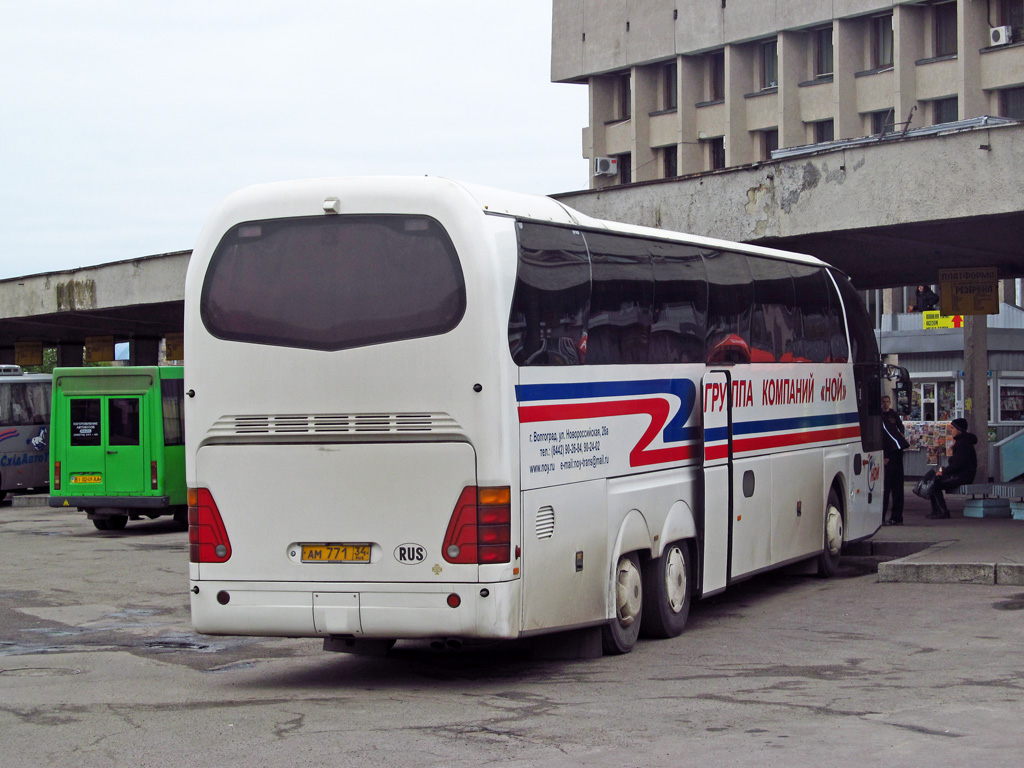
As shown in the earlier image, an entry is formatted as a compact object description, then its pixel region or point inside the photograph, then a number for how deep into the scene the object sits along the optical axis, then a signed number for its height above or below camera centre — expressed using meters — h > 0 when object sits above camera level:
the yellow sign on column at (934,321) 45.69 +1.89
